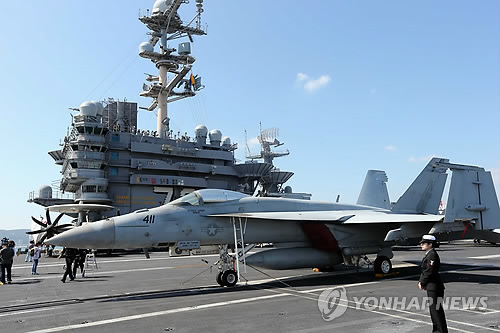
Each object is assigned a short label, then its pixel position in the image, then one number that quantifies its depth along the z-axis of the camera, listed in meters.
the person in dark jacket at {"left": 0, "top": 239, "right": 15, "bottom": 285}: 14.92
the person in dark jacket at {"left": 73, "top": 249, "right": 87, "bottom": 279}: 16.17
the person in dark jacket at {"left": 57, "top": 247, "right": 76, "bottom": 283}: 15.31
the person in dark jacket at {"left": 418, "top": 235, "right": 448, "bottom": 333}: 5.51
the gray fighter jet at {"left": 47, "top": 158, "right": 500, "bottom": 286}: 11.54
